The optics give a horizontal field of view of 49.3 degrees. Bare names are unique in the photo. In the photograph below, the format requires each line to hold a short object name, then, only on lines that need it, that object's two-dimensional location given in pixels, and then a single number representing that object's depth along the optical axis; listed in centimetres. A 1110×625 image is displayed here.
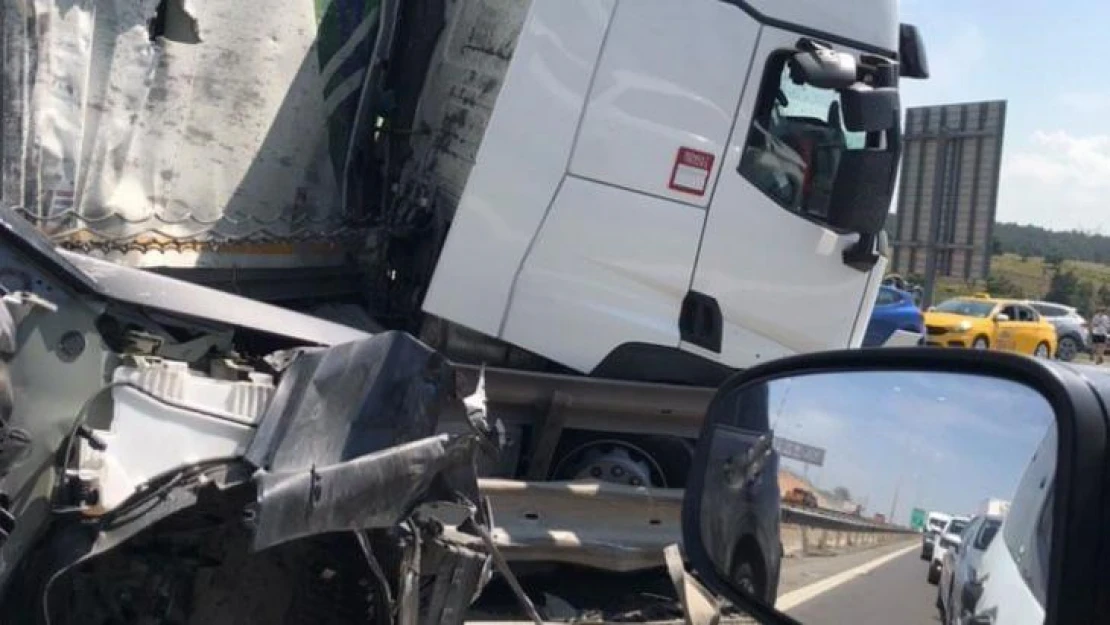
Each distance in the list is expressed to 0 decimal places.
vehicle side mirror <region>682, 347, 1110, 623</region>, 130
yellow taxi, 2394
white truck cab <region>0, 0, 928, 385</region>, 486
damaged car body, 276
